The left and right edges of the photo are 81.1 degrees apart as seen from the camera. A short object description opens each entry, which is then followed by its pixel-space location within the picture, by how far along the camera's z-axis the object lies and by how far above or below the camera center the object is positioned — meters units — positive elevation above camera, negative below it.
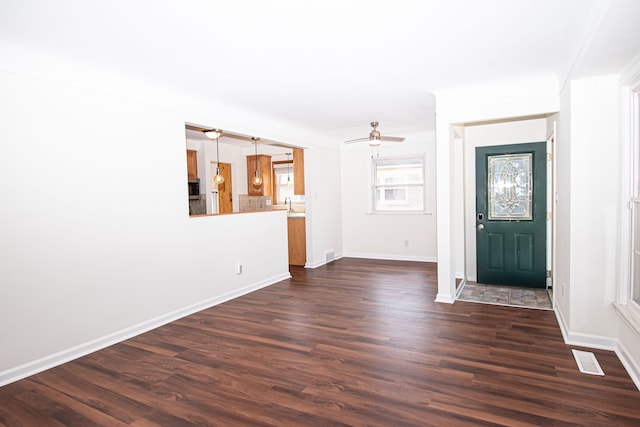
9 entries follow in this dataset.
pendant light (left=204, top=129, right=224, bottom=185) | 4.52 +0.81
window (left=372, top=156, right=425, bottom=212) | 7.23 +0.24
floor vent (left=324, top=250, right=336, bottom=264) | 7.13 -1.13
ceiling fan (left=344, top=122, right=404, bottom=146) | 5.12 +0.80
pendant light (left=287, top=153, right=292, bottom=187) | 8.16 +0.53
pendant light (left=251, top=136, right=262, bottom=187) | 7.28 +0.39
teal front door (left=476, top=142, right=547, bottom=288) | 4.94 -0.28
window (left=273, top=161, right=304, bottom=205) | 8.20 +0.36
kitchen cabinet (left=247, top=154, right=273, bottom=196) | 7.86 +0.53
